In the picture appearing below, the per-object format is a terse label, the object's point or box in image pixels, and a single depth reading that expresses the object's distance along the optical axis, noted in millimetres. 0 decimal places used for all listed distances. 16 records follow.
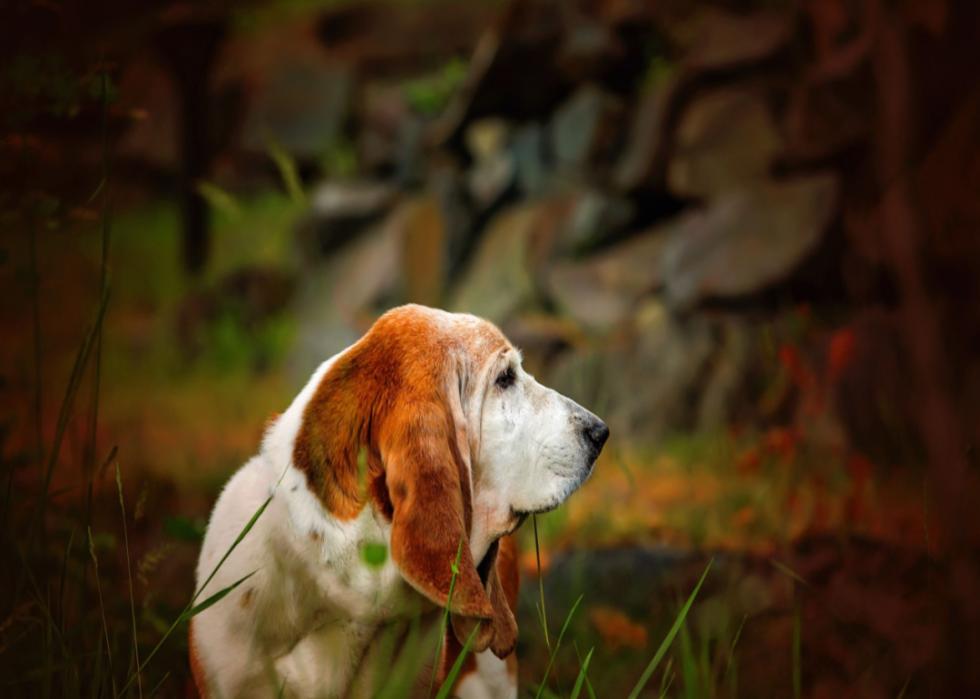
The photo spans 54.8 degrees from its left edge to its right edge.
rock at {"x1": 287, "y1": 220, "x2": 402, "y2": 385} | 8758
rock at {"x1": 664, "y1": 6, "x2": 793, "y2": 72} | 7438
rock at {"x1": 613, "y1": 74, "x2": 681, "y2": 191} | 7609
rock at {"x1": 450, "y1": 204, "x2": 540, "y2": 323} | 8133
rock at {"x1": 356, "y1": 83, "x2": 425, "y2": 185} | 10859
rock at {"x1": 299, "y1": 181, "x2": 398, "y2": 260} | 10523
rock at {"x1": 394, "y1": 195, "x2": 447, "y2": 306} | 9000
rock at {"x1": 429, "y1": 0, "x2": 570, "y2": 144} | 8945
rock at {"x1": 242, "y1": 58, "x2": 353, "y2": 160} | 12437
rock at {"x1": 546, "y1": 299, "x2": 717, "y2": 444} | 6266
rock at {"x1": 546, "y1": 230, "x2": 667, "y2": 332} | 7281
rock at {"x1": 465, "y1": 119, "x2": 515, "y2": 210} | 9094
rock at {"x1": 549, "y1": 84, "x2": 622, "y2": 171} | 8453
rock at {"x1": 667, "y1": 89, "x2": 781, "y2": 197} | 7211
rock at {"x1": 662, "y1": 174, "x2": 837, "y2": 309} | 6273
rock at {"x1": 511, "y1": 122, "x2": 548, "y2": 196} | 8961
